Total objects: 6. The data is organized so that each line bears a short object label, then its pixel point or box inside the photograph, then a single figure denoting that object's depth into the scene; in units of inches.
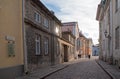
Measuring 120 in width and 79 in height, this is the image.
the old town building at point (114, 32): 313.5
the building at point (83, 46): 1104.5
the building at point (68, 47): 617.6
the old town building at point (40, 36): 269.0
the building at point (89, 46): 1327.9
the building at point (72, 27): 870.5
